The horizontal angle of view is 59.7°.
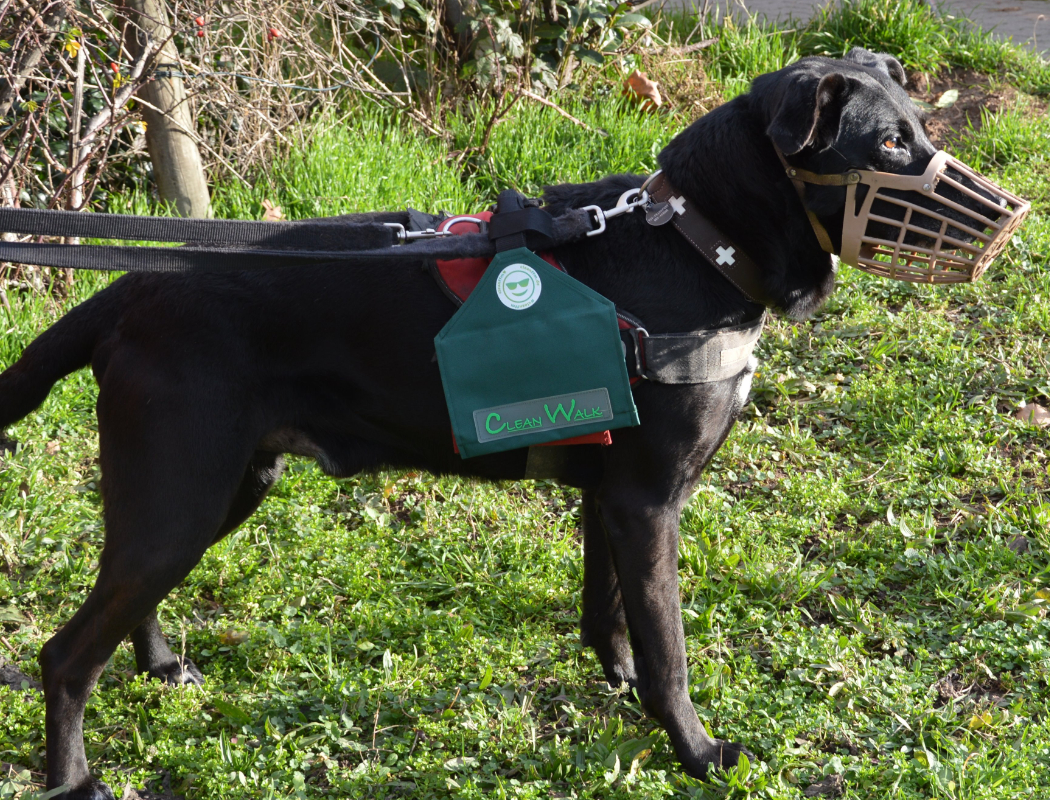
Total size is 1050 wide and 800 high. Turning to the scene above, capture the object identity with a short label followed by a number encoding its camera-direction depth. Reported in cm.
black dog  212
